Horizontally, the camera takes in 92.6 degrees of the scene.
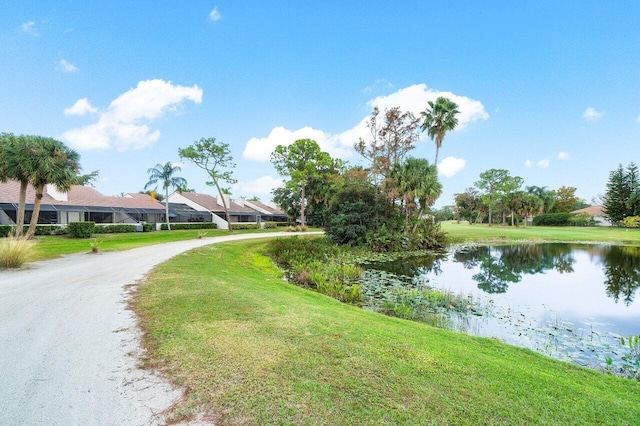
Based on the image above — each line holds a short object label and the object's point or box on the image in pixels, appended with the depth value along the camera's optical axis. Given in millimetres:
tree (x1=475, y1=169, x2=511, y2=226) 62319
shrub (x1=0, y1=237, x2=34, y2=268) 9750
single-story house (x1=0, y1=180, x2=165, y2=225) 26844
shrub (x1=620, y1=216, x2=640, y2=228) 45550
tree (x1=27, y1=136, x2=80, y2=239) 19156
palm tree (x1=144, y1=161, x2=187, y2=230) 37125
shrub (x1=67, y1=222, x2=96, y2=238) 21953
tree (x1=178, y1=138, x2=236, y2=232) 33844
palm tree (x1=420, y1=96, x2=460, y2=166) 29344
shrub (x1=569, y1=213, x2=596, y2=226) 57781
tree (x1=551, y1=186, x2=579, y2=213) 70562
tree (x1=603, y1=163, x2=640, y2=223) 49469
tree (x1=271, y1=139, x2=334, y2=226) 42375
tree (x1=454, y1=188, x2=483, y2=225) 76688
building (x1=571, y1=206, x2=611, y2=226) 61219
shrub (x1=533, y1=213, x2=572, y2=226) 59250
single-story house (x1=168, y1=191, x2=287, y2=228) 42344
